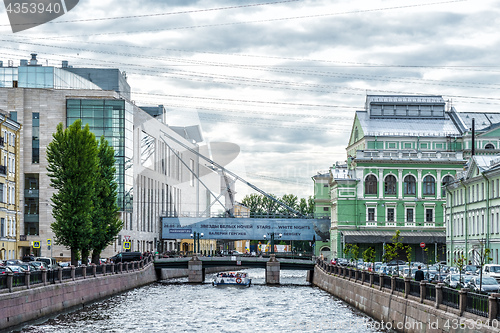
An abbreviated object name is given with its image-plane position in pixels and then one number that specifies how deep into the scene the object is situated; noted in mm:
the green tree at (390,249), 69194
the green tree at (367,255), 91562
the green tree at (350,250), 95188
